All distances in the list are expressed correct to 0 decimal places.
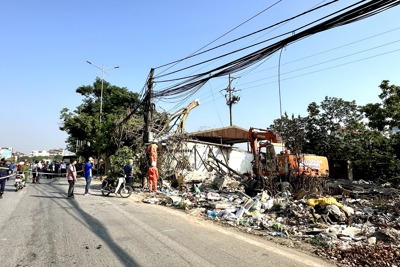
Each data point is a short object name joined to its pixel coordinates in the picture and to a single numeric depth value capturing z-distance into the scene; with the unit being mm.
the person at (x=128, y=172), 14327
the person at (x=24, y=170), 17377
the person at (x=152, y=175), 14655
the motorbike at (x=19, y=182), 15848
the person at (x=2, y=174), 12806
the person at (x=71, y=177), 12750
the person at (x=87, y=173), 13805
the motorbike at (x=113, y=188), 13414
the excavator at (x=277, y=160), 13344
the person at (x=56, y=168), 30509
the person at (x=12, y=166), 16516
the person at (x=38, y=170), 22008
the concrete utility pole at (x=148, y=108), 17047
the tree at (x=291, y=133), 12742
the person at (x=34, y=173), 21845
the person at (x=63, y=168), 30502
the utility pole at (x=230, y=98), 37312
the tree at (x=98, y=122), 22672
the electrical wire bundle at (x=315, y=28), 6461
